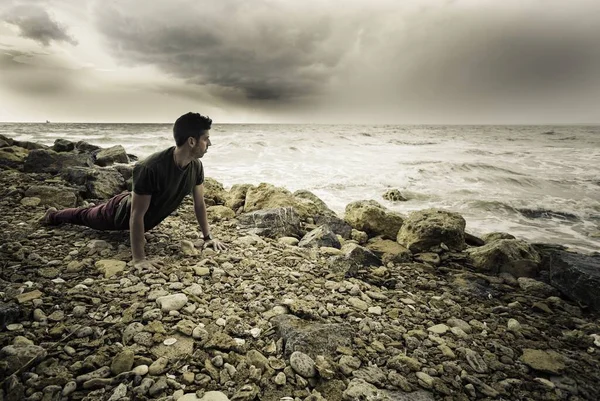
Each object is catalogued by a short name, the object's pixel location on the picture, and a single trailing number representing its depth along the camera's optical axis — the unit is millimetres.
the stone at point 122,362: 1688
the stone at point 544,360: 2089
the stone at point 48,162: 6500
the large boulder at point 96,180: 5156
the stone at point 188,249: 3338
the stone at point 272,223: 4434
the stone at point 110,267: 2738
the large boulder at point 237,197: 5895
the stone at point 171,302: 2295
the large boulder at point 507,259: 3908
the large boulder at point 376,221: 5359
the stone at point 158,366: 1705
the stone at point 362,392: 1688
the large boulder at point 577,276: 3090
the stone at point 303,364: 1826
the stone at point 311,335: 1998
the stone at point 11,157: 6953
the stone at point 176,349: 1853
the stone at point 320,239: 4090
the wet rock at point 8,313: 1892
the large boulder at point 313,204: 5859
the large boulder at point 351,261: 3383
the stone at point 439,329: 2445
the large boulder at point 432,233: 4512
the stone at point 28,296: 2164
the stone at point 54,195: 4516
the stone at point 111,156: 8664
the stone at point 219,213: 4977
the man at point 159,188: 2773
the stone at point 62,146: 10891
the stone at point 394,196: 9730
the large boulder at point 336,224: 5172
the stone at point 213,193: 5861
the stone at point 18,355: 1597
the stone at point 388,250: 4143
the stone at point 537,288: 3367
